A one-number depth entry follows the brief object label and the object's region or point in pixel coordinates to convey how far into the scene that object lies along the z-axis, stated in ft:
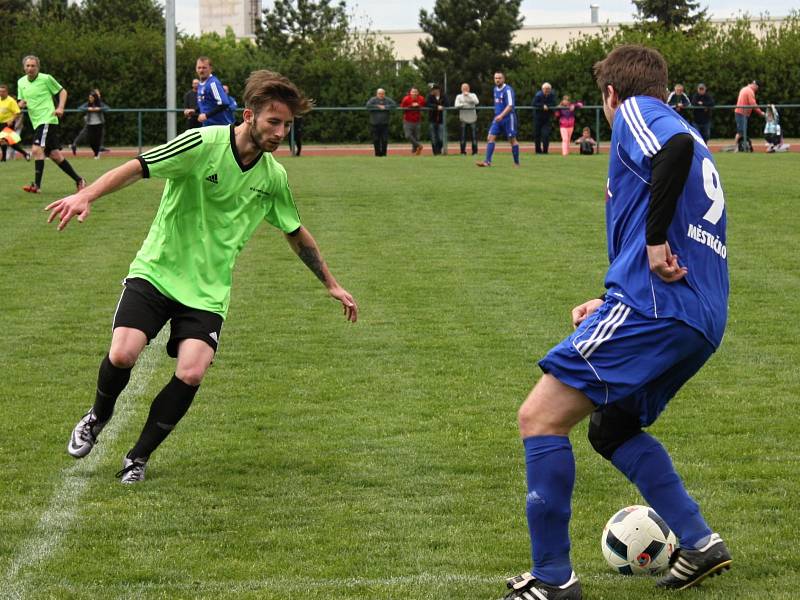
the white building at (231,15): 388.78
